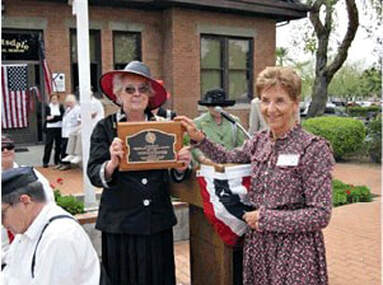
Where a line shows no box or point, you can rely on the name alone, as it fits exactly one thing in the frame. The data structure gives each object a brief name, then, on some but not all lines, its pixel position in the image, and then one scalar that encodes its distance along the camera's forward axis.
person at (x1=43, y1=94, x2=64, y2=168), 10.23
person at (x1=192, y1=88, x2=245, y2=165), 4.98
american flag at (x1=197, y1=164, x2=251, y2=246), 2.13
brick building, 11.12
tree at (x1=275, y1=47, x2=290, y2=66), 40.36
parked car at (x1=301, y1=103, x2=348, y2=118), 28.57
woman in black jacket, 2.47
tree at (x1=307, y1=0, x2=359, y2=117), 15.56
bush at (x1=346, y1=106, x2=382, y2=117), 30.81
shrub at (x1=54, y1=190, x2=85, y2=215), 5.26
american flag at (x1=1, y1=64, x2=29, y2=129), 9.93
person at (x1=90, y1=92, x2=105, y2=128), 8.85
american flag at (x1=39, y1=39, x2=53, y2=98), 10.86
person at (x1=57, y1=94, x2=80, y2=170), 9.80
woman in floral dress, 1.92
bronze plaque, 2.26
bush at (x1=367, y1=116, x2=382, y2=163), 12.03
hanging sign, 10.76
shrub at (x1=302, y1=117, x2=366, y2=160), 12.29
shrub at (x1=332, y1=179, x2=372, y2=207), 7.91
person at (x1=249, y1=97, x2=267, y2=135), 9.30
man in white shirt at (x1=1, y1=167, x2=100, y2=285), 1.88
